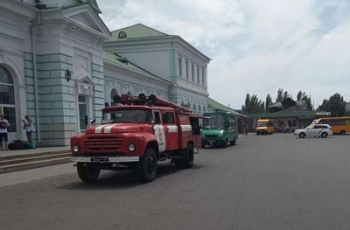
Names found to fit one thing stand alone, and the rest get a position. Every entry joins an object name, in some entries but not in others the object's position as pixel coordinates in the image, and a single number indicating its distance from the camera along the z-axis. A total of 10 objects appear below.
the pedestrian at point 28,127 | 20.33
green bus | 29.03
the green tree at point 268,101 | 142.99
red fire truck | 11.20
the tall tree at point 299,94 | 157.88
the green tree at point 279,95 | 151.38
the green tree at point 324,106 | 131.82
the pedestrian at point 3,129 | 18.55
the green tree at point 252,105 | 123.80
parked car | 49.62
